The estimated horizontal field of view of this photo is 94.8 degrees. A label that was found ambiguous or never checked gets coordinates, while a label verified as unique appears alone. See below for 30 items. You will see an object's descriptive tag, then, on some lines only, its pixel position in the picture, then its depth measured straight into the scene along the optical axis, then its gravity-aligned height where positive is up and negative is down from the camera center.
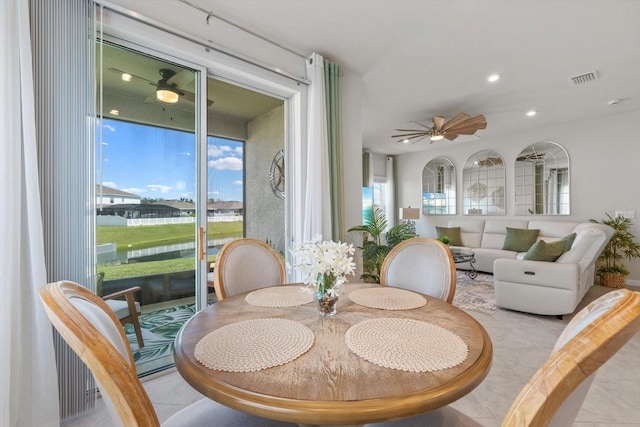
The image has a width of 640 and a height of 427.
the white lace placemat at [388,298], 1.29 -0.42
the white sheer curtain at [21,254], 1.34 -0.19
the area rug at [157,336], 2.11 -0.95
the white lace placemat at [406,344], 0.80 -0.41
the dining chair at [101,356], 0.55 -0.27
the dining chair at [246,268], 1.69 -0.35
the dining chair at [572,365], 0.48 -0.26
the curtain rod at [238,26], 2.10 +1.47
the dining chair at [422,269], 1.65 -0.36
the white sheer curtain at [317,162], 2.68 +0.45
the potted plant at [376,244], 3.08 -0.37
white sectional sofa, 2.93 -0.75
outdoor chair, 1.97 -0.65
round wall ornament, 2.92 +0.36
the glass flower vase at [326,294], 1.14 -0.33
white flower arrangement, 1.11 -0.21
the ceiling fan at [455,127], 3.90 +1.16
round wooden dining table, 0.64 -0.42
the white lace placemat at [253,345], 0.80 -0.41
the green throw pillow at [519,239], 5.04 -0.55
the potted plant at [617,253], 4.27 -0.70
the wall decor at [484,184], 5.88 +0.50
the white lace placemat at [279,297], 1.34 -0.42
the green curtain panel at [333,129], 2.87 +0.80
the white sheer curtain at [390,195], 7.60 +0.37
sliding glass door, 1.94 +0.15
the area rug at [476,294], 3.48 -1.18
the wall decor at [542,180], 5.10 +0.49
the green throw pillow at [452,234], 6.01 -0.53
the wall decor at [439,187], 6.63 +0.50
